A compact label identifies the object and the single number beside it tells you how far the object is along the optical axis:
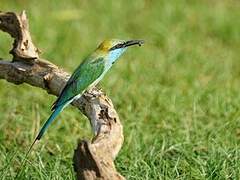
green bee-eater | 6.61
